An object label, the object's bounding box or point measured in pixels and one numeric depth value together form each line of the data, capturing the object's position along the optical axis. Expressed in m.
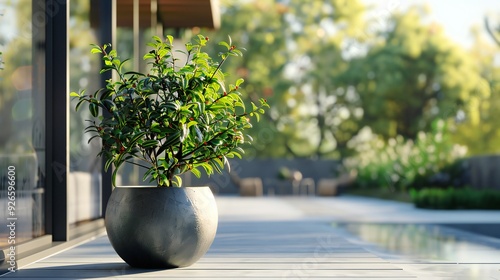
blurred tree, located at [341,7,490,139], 24.47
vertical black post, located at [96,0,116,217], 7.16
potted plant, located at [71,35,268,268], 4.05
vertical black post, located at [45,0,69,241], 5.43
